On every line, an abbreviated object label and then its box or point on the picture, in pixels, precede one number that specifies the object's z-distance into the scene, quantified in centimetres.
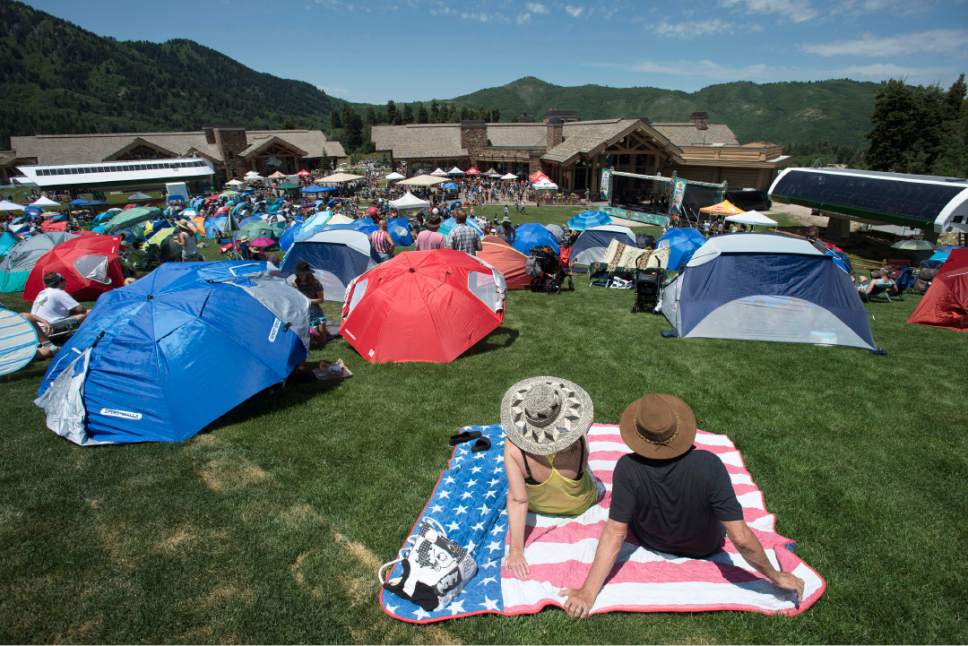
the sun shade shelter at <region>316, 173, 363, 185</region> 2920
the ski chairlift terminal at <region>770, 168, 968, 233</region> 1330
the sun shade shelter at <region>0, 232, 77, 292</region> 1198
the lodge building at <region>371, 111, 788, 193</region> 2917
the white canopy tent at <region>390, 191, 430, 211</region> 2109
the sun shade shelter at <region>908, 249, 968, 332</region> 882
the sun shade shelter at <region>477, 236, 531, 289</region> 1117
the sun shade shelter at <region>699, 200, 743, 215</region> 1922
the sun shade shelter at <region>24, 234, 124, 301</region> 1066
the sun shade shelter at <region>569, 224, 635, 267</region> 1311
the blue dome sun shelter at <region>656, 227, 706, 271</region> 1271
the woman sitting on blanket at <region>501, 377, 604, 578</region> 320
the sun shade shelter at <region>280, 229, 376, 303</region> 1052
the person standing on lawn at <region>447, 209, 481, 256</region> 959
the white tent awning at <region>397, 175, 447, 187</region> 2653
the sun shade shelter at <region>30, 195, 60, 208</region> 2659
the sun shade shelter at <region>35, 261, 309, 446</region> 512
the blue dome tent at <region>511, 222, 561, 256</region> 1384
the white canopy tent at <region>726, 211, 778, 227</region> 1696
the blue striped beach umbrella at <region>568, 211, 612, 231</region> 1555
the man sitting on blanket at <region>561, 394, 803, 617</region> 282
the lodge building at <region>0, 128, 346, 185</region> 3978
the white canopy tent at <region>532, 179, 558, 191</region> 2784
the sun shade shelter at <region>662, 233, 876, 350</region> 779
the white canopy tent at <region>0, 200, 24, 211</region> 2406
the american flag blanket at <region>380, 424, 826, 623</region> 318
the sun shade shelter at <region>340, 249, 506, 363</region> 721
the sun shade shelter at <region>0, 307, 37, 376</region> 680
